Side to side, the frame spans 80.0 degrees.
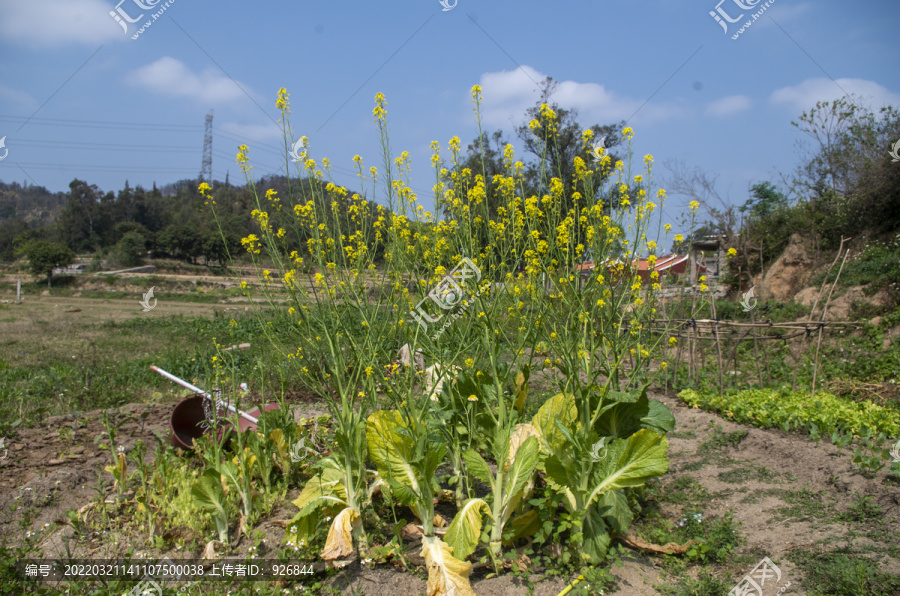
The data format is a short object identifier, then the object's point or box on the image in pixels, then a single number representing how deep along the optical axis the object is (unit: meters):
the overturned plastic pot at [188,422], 4.03
